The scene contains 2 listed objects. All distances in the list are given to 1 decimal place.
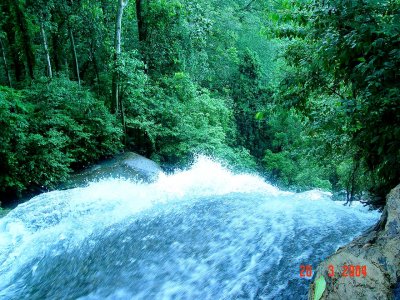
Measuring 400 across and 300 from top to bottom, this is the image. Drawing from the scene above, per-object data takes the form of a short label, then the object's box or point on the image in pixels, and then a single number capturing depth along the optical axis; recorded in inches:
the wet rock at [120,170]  342.0
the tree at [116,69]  411.5
